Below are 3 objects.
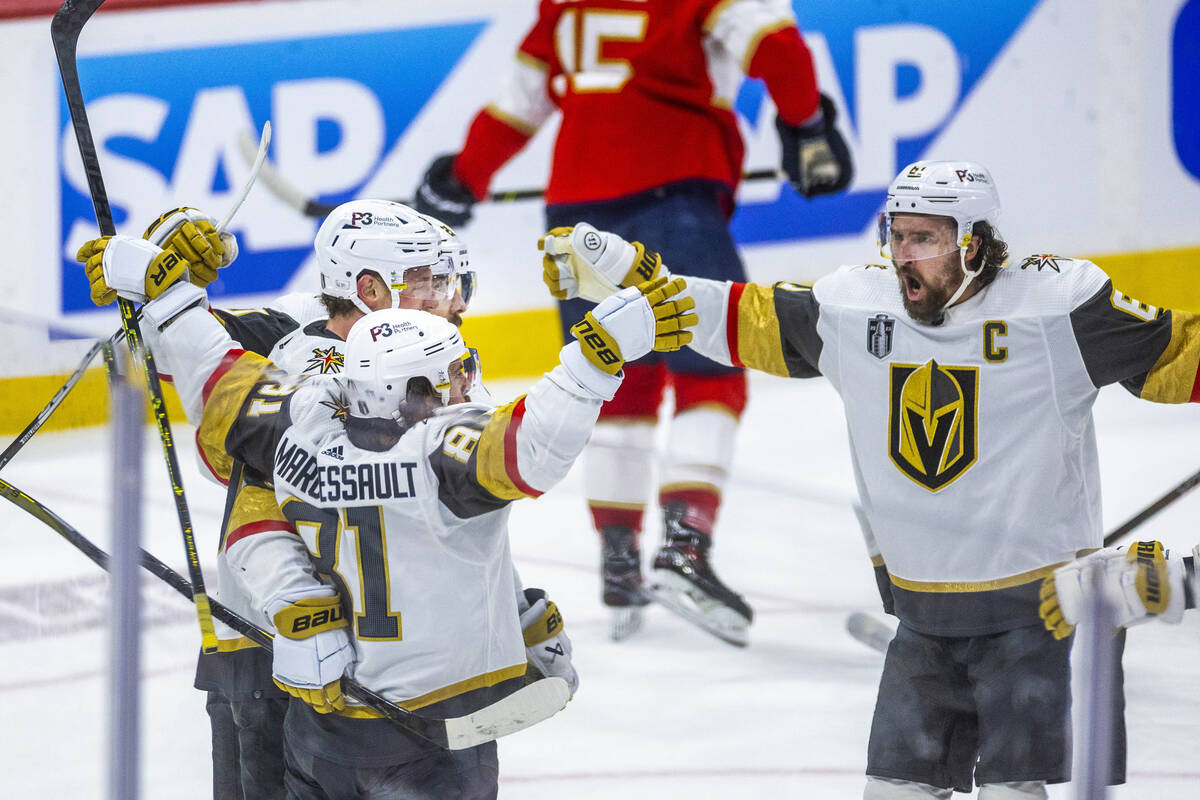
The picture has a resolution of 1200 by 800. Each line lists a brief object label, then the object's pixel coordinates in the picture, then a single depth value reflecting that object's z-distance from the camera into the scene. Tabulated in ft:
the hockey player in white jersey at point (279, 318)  57.33
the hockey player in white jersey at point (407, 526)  55.41
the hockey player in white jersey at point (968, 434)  56.70
